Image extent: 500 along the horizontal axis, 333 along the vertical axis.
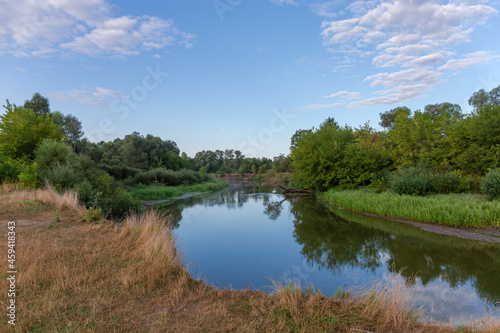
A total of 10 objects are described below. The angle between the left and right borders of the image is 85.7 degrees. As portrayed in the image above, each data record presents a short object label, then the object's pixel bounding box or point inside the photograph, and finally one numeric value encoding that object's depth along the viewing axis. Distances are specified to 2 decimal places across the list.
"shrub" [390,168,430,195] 15.52
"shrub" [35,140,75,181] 15.80
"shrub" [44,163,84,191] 13.70
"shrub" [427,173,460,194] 15.30
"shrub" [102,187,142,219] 14.61
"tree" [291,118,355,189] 24.62
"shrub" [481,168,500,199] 11.79
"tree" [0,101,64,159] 18.05
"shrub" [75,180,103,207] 12.78
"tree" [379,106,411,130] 51.45
